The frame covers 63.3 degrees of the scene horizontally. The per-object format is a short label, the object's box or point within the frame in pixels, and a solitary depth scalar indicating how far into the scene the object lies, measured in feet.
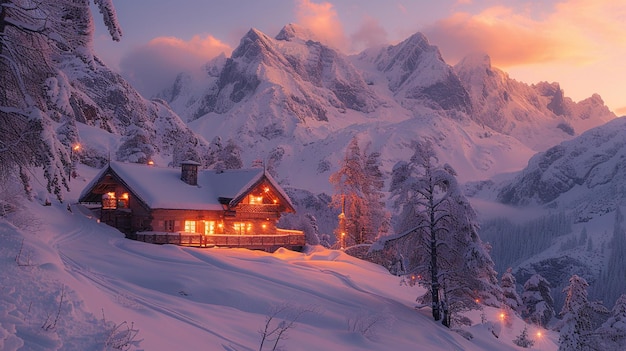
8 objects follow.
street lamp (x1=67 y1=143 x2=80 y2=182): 165.81
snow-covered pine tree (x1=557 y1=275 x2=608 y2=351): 81.92
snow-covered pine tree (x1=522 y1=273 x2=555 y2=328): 182.60
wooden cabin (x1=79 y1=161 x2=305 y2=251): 114.83
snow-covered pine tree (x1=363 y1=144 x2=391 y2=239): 162.50
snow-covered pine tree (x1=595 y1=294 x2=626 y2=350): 90.55
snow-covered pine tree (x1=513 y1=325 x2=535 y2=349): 96.60
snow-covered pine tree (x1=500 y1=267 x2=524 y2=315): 158.10
